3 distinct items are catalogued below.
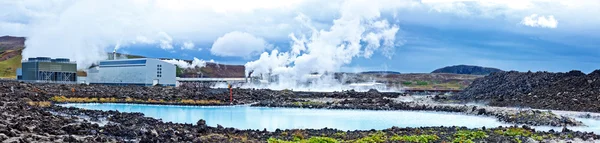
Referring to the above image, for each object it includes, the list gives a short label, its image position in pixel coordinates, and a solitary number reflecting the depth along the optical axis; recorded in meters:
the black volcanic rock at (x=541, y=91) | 39.71
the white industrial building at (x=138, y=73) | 77.88
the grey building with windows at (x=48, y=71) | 77.50
